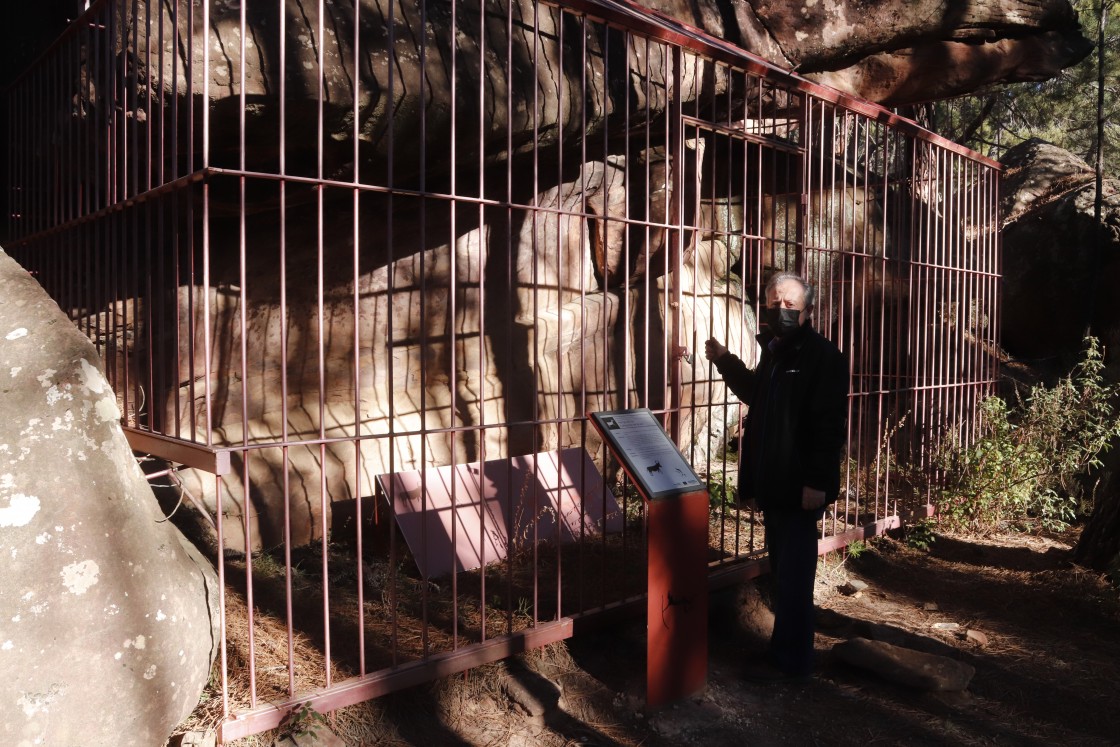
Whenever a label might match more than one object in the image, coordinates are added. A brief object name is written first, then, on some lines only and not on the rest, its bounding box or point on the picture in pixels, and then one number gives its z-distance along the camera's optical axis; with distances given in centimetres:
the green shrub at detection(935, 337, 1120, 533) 695
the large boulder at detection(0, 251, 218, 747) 245
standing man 407
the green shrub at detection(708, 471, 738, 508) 674
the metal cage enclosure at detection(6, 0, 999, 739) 378
